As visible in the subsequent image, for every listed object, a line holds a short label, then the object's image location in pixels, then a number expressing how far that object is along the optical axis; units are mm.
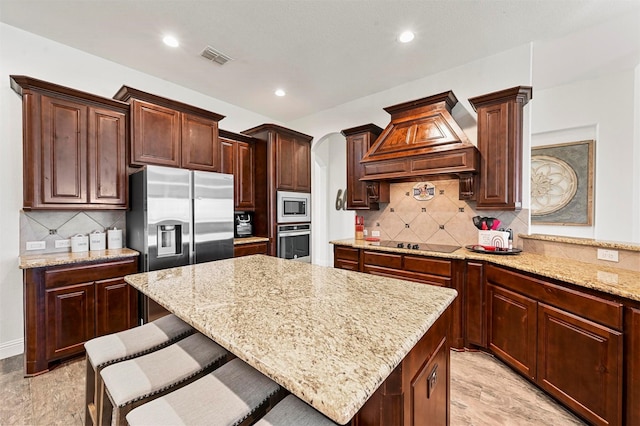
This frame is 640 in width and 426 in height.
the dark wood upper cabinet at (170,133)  2932
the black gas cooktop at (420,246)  2949
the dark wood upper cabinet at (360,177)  3666
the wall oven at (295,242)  4227
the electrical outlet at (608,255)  2039
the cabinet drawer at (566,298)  1548
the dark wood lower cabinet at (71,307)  2197
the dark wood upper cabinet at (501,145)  2643
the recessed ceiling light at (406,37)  2672
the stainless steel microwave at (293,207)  4207
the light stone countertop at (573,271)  1562
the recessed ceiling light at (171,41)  2734
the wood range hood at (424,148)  2783
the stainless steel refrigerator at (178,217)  2736
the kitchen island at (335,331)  683
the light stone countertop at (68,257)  2199
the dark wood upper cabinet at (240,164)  3957
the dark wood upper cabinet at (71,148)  2369
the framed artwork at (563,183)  3525
